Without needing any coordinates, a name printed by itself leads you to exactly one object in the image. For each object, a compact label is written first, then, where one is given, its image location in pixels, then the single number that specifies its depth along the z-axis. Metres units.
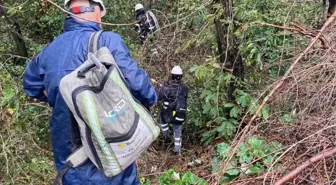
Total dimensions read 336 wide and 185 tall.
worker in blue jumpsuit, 2.32
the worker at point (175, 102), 5.44
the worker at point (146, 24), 7.71
